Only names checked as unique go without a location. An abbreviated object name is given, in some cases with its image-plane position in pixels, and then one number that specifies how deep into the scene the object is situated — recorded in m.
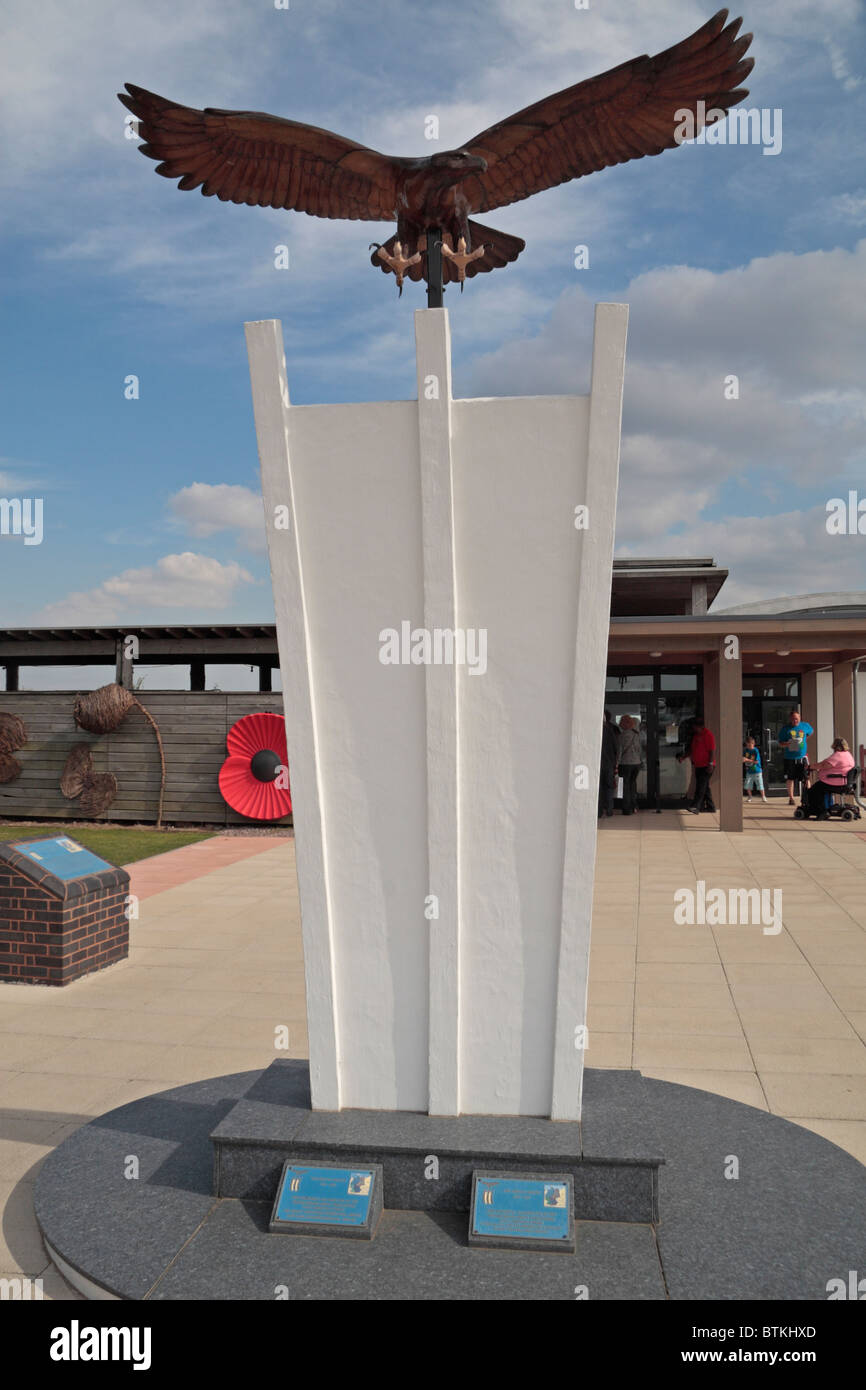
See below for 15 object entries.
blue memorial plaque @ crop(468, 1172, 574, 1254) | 3.75
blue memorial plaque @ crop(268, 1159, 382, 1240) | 3.85
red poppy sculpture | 16.42
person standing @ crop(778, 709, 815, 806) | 18.86
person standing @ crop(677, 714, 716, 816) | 17.97
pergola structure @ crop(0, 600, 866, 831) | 15.41
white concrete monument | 4.14
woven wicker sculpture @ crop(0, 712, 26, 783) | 17.66
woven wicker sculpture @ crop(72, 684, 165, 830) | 17.03
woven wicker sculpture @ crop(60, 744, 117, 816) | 17.53
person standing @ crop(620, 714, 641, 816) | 18.06
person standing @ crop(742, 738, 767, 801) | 21.36
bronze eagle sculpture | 3.68
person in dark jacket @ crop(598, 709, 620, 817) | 17.64
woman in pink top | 16.92
